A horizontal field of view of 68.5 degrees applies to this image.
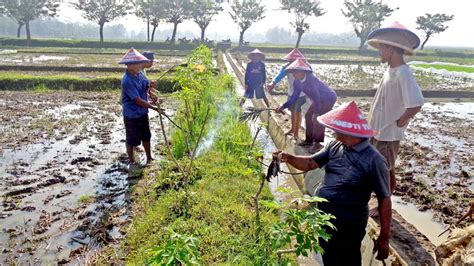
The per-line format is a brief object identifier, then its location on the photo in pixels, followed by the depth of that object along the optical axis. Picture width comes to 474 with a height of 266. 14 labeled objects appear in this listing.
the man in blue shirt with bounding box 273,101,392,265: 2.07
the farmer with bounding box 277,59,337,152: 4.36
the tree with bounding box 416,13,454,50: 41.91
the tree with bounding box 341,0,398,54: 41.41
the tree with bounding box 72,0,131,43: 40.69
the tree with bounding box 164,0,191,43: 40.62
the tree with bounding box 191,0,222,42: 40.94
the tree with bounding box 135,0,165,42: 39.81
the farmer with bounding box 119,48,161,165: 4.62
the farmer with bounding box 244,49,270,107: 7.43
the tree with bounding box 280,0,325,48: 42.72
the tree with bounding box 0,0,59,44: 38.06
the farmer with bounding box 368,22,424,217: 2.74
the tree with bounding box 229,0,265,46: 44.25
